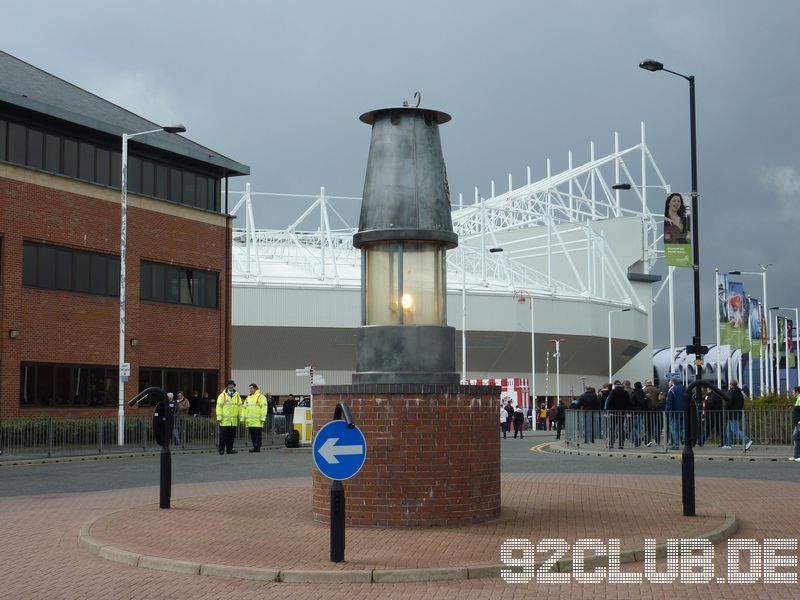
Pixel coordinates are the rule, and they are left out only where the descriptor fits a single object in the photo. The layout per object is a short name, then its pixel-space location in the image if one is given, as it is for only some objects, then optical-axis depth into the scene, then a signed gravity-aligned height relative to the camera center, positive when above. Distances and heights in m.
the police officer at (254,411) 28.20 -1.04
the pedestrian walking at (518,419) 42.92 -1.92
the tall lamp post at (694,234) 26.88 +3.60
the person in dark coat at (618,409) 29.28 -1.03
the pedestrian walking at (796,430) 23.70 -1.30
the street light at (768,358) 70.47 +0.99
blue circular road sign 9.65 -0.71
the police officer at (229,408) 27.55 -0.94
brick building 33.78 +4.09
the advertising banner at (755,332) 54.22 +2.01
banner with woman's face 27.42 +3.55
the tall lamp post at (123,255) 32.03 +3.60
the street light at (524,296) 70.49 +5.12
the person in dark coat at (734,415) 27.62 -1.11
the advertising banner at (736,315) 43.88 +2.37
